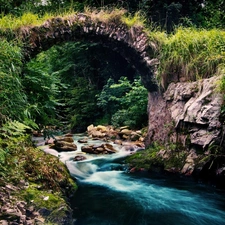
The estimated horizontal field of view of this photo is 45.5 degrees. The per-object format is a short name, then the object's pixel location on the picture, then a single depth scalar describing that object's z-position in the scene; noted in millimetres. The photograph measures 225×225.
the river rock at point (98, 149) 8250
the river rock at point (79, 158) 7309
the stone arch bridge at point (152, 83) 5309
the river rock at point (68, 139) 9867
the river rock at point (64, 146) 8492
